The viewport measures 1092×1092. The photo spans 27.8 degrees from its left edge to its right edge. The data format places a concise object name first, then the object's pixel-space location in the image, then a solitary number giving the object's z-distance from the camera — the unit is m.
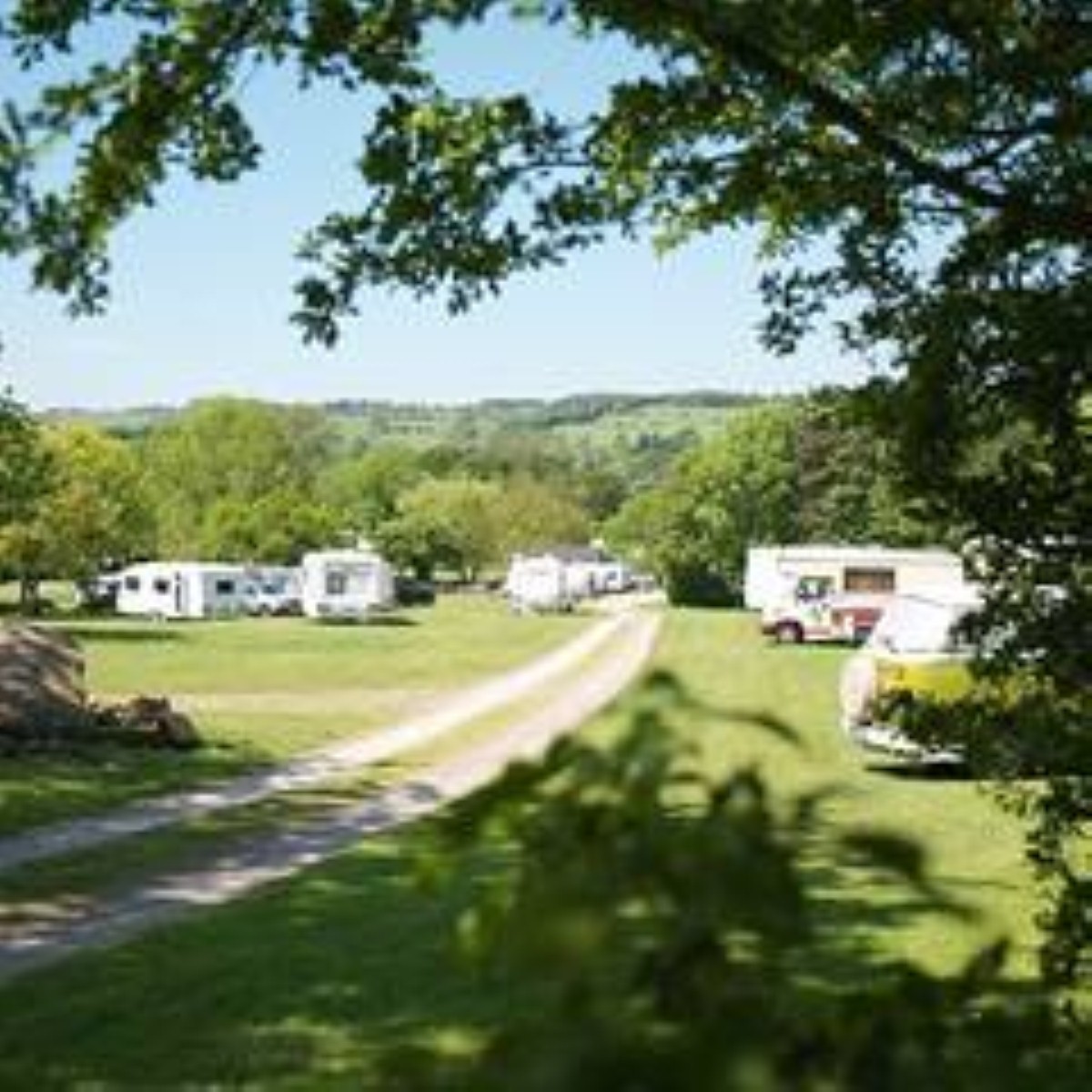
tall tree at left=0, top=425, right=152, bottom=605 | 78.94
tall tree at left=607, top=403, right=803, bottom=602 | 101.94
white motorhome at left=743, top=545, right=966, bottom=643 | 63.38
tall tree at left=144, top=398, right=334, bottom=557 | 127.31
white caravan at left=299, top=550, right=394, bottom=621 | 83.44
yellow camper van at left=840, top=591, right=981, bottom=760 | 25.42
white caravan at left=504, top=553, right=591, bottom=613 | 99.19
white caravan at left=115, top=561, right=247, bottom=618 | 85.38
